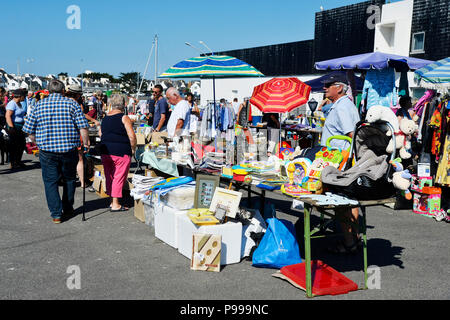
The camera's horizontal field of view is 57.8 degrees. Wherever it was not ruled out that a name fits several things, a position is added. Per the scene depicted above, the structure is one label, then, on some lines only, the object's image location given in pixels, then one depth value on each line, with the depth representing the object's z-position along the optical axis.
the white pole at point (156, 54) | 38.78
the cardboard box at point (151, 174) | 6.82
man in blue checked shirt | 5.70
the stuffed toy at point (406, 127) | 7.36
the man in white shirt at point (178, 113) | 7.10
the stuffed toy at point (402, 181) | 3.73
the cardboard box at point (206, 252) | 4.35
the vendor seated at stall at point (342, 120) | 4.89
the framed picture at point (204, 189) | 5.08
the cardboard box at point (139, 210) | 6.15
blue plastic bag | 4.47
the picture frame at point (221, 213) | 4.55
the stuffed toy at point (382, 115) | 4.16
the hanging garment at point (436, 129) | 7.23
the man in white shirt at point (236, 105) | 19.52
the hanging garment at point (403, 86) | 8.65
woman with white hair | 6.24
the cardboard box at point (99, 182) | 7.64
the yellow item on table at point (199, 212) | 4.72
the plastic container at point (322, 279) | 3.87
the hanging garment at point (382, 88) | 8.26
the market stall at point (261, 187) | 3.82
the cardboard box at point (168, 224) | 5.07
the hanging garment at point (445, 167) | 7.08
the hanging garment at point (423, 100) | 8.54
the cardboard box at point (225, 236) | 4.50
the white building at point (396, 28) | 24.92
